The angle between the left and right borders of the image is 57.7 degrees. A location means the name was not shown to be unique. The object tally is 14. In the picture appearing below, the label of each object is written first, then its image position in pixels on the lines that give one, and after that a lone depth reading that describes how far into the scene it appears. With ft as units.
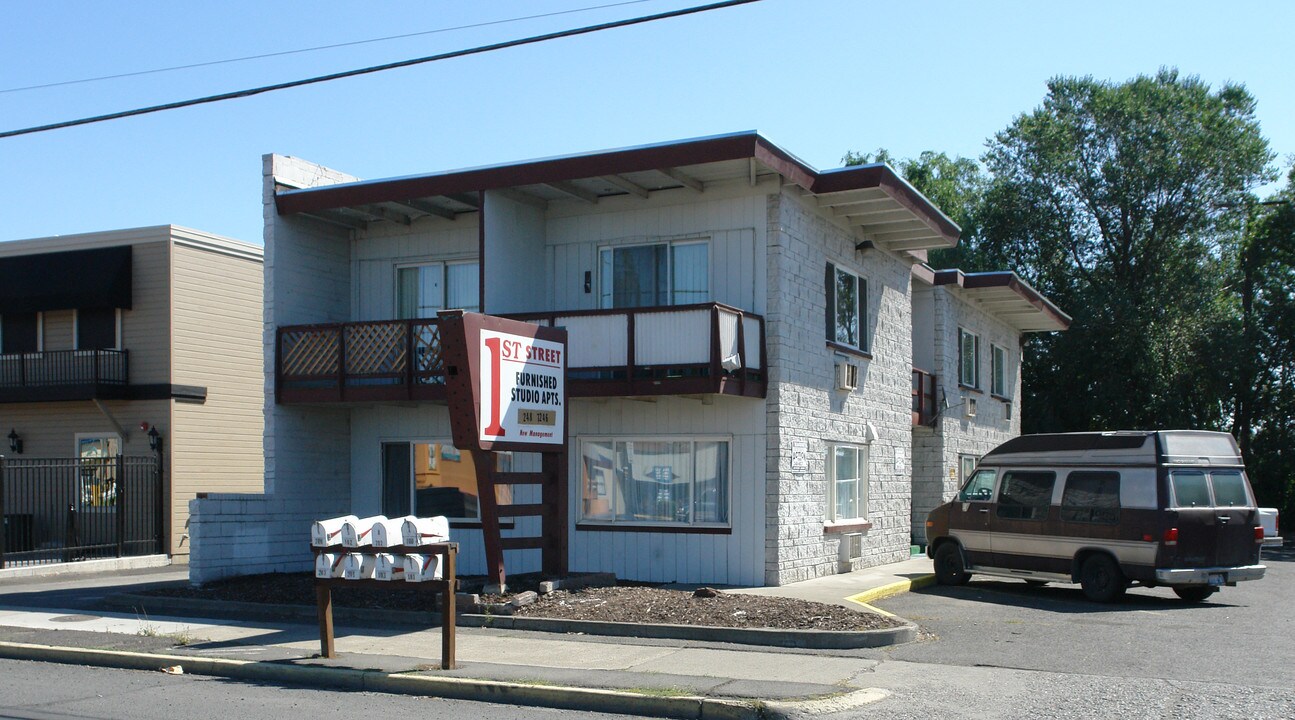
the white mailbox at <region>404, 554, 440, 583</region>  36.06
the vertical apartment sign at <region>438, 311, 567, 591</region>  42.60
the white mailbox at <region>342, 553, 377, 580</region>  37.09
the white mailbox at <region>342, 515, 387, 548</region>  38.37
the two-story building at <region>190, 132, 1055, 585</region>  55.21
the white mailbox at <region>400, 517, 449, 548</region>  39.96
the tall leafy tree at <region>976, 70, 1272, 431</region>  130.62
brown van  50.98
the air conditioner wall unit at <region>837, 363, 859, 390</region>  63.00
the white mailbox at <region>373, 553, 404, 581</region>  36.45
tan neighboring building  79.87
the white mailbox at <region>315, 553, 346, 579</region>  37.65
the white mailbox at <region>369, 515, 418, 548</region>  38.27
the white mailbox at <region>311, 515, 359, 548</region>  38.04
